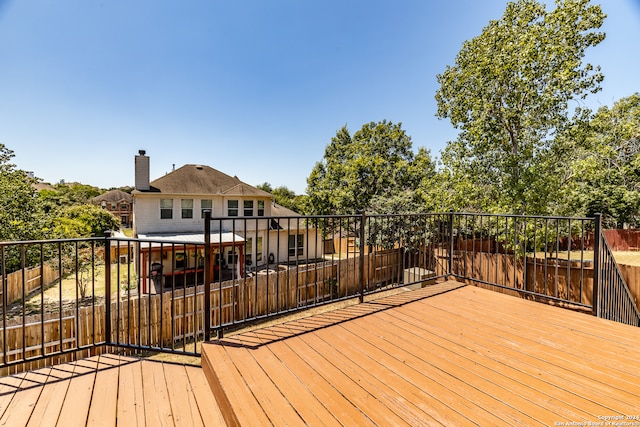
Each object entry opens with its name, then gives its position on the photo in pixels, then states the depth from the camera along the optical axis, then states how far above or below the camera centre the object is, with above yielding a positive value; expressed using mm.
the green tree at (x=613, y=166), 7645 +1578
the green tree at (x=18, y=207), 9062 +333
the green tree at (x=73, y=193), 27159 +2849
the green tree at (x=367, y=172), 13672 +2180
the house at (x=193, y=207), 13852 +430
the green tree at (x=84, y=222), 15469 -436
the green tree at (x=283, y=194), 31188 +2933
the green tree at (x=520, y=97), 6969 +3191
